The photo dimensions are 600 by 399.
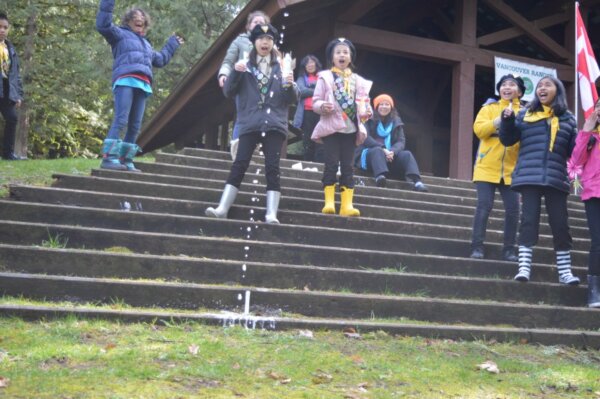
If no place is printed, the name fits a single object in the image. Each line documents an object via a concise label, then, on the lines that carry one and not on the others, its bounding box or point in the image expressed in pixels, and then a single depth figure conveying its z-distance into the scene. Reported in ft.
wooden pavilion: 37.47
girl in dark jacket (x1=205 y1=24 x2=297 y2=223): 19.36
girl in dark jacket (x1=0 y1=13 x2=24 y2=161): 29.27
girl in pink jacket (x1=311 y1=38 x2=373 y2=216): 20.98
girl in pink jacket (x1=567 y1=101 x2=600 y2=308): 17.98
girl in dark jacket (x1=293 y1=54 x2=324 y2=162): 29.37
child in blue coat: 22.75
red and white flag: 32.91
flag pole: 34.53
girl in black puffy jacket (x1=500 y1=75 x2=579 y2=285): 18.48
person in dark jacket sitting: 27.40
